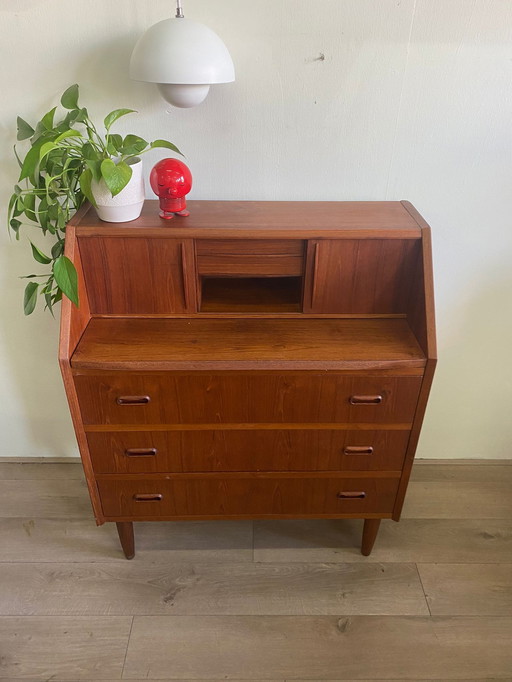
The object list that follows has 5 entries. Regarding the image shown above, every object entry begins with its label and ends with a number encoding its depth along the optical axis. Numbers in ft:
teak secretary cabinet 4.16
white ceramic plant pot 4.07
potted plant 3.76
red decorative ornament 4.22
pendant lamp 3.80
